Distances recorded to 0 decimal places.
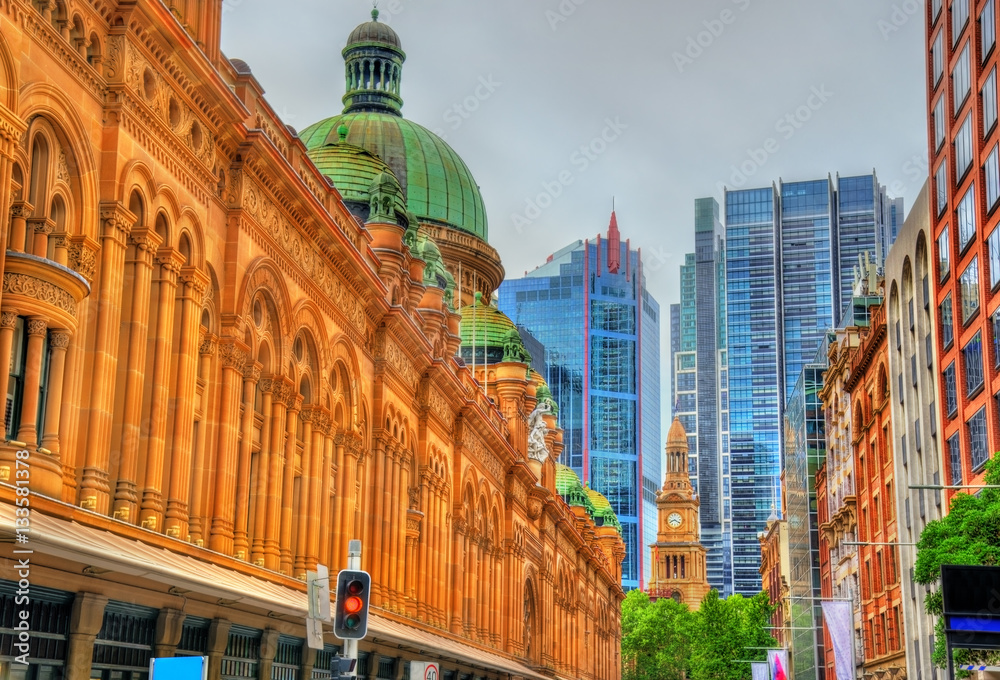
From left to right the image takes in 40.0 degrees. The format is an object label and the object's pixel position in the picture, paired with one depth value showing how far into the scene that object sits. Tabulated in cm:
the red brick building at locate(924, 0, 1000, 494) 5059
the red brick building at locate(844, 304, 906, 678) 7262
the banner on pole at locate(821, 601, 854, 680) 5850
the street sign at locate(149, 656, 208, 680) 1933
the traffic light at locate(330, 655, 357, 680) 1989
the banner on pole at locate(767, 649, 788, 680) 8444
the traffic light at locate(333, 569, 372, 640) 1916
